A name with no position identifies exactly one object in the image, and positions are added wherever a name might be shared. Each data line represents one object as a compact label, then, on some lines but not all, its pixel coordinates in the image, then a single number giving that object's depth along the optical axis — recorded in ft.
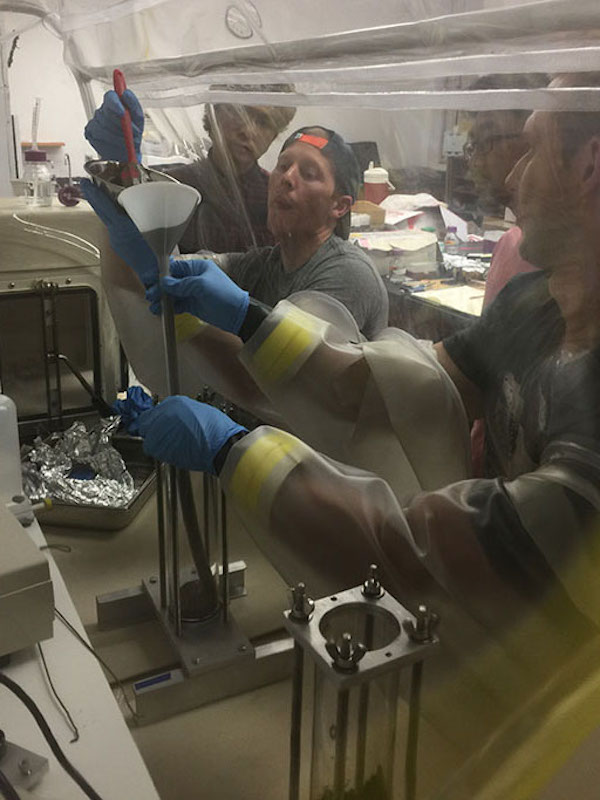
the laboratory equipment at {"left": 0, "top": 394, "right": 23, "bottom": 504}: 4.14
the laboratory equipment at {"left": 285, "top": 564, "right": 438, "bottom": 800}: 1.87
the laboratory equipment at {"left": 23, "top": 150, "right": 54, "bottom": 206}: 5.87
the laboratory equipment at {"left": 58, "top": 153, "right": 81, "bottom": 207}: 5.91
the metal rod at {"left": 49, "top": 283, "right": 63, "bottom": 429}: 5.49
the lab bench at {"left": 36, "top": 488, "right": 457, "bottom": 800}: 3.03
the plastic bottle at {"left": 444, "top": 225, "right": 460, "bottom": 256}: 2.52
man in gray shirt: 3.31
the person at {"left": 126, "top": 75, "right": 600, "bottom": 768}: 2.00
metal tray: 4.75
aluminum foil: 4.91
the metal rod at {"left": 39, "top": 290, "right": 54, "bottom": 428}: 5.52
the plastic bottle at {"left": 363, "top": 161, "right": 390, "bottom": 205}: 2.89
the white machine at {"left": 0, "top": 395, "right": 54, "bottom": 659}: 2.90
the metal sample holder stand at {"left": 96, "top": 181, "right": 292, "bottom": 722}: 3.25
